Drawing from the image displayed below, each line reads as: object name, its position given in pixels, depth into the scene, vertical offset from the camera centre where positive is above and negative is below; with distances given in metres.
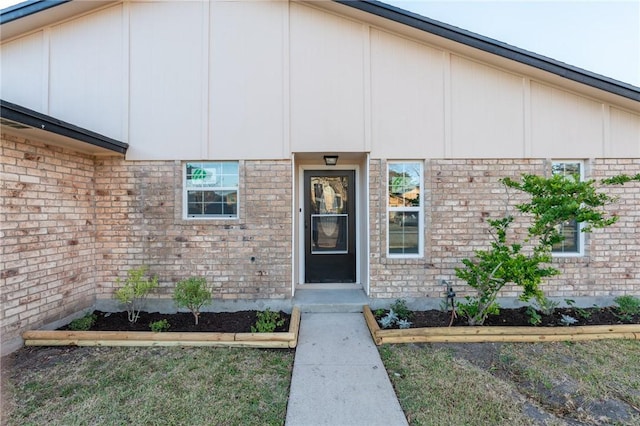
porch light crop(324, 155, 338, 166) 5.10 +1.06
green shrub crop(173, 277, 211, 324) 4.06 -1.10
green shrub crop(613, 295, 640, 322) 4.31 -1.39
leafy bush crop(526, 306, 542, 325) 4.05 -1.47
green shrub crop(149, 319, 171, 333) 3.99 -1.53
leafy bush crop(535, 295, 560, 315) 4.39 -1.42
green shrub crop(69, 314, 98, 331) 4.03 -1.52
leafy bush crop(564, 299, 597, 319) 4.39 -1.51
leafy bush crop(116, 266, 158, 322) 4.09 -1.04
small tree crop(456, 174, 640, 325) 3.45 -0.34
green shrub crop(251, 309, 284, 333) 3.90 -1.50
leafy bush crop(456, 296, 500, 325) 4.00 -1.33
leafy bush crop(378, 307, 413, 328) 4.02 -1.51
